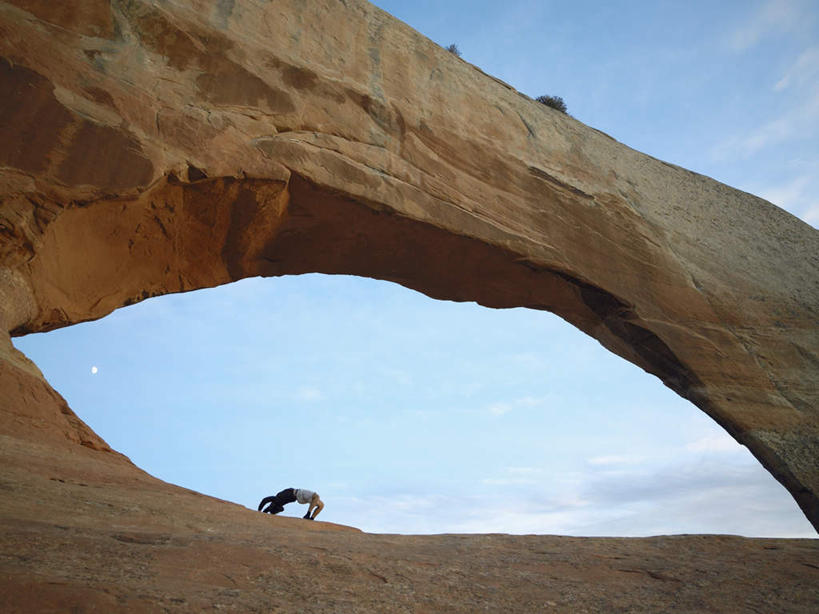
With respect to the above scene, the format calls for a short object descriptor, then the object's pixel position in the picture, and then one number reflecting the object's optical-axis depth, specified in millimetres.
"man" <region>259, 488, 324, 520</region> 8367
